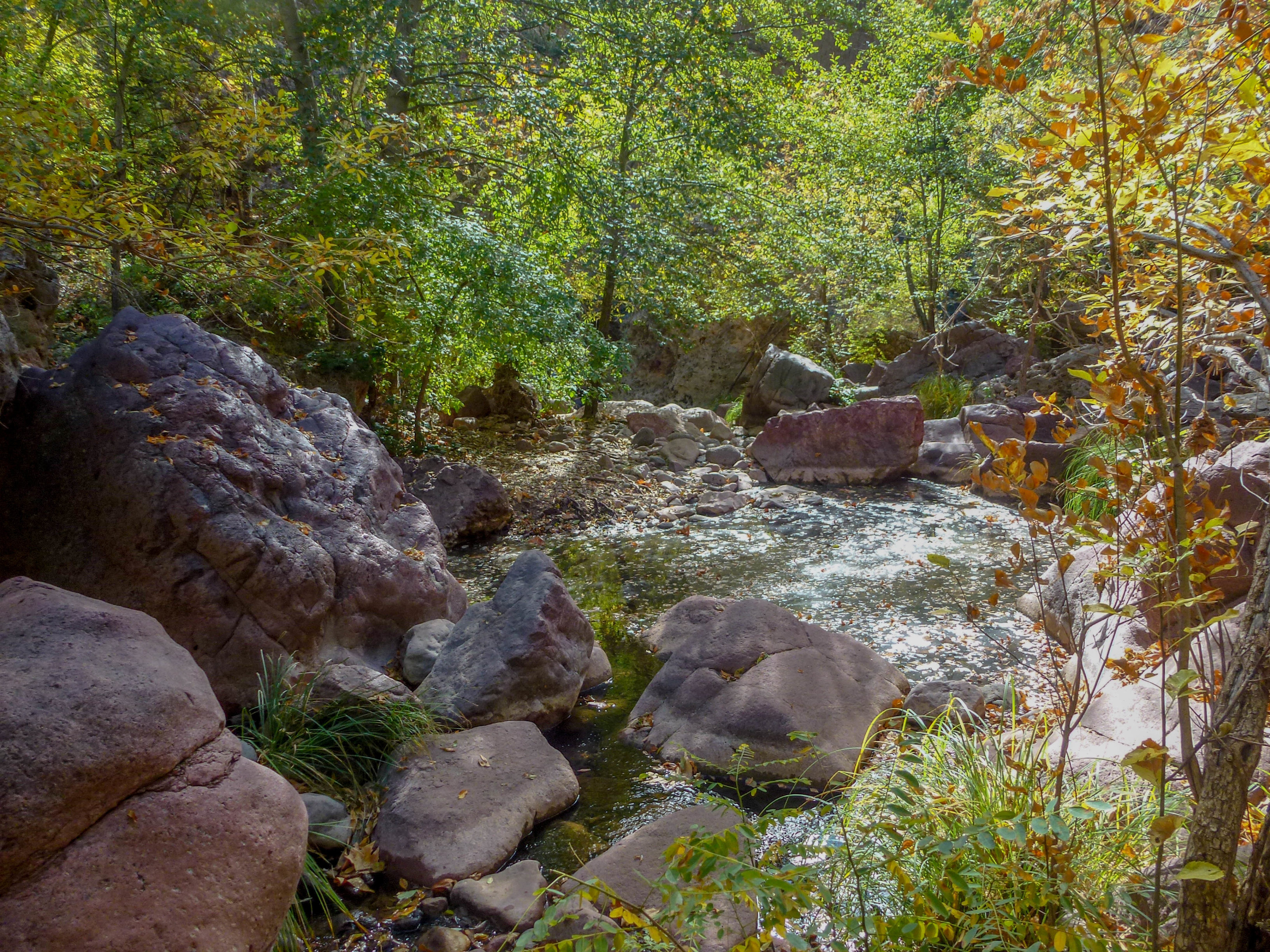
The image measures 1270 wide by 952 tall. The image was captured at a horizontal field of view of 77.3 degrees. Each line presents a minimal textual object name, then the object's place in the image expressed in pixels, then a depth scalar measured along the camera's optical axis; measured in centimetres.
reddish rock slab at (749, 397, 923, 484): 1010
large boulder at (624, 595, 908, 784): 399
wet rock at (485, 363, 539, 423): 1308
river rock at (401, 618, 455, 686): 478
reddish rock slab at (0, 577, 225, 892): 212
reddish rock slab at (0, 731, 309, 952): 206
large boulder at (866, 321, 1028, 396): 1361
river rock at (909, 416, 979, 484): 996
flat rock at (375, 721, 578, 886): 328
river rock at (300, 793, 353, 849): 331
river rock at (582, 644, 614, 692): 500
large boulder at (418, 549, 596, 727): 438
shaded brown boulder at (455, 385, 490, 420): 1298
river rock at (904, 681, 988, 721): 403
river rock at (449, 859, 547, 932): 294
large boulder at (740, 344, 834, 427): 1330
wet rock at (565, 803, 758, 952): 269
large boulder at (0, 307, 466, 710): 419
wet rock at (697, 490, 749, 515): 912
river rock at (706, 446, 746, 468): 1152
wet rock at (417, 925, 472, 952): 282
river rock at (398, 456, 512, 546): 785
